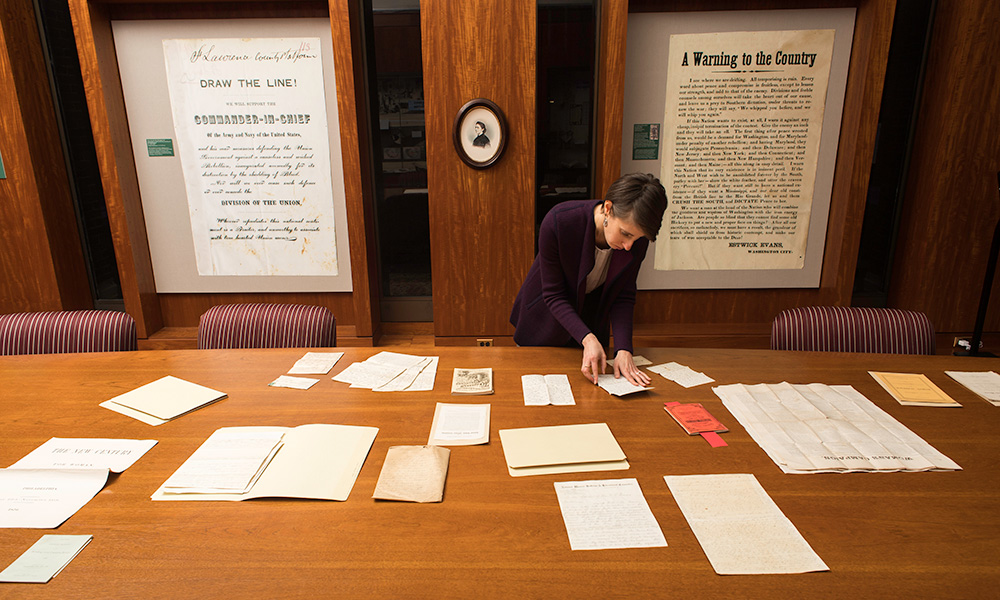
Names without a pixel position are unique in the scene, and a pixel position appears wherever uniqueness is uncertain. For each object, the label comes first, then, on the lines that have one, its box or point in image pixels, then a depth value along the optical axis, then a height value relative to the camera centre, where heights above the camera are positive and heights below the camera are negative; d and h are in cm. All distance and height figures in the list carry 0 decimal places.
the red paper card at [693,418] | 138 -65
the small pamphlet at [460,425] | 133 -66
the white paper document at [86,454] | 123 -66
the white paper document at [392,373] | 164 -64
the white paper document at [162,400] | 146 -64
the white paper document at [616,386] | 158 -65
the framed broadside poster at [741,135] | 321 +19
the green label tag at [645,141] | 335 +16
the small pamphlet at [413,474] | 113 -66
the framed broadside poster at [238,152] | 337 +11
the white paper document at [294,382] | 163 -64
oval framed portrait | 323 +21
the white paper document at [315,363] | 174 -64
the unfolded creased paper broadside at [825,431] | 124 -66
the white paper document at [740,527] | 95 -68
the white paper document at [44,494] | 106 -66
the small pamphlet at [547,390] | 153 -65
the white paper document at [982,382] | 157 -66
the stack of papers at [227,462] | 115 -66
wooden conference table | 91 -68
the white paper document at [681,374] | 165 -64
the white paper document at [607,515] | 100 -68
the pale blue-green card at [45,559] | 92 -67
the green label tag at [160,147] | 350 +15
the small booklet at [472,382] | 159 -64
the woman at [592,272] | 165 -38
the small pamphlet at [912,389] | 153 -65
